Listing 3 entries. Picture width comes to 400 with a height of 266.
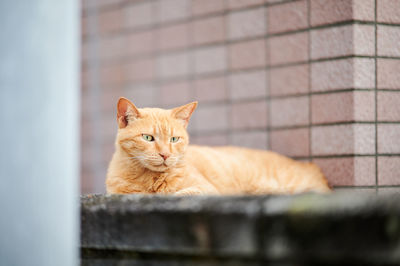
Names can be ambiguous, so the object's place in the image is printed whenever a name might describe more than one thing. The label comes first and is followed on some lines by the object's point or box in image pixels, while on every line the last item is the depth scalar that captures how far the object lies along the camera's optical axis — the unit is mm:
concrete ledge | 2017
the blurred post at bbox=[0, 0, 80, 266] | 2437
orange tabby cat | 2744
